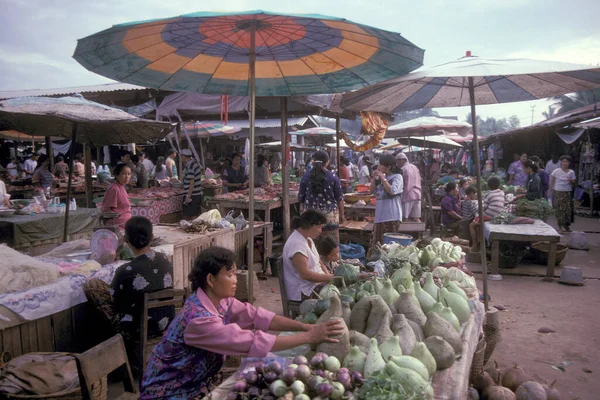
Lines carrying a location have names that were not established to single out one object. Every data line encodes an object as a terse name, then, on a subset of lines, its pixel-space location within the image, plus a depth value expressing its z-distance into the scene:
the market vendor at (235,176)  10.68
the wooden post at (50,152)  14.15
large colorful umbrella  2.67
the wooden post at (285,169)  7.29
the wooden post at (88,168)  7.29
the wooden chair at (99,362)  2.29
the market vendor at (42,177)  11.17
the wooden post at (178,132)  10.71
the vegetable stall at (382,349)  1.94
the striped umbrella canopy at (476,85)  3.62
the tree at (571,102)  33.65
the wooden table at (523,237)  7.12
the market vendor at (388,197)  6.79
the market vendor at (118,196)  5.29
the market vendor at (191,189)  8.95
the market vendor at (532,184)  10.41
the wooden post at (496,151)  22.19
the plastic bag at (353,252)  6.69
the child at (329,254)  4.81
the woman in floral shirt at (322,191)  6.90
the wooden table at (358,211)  9.46
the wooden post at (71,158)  5.74
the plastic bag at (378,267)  3.94
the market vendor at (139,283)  3.49
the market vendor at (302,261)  4.02
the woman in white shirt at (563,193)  11.23
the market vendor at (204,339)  2.14
